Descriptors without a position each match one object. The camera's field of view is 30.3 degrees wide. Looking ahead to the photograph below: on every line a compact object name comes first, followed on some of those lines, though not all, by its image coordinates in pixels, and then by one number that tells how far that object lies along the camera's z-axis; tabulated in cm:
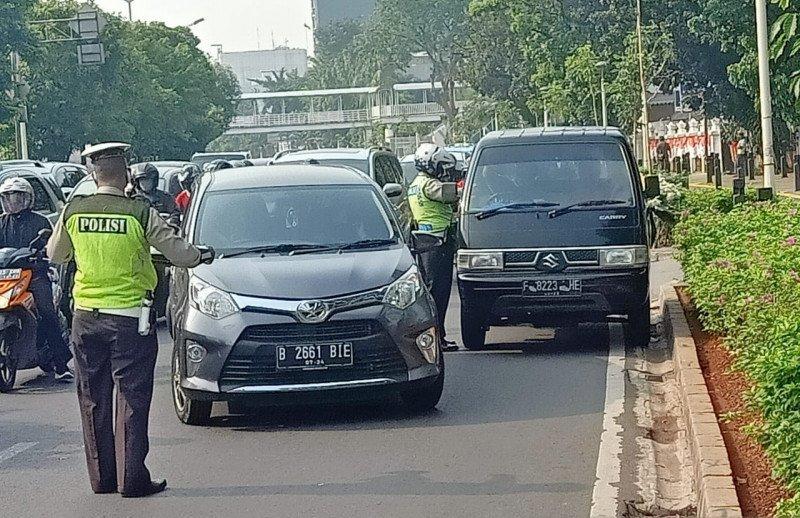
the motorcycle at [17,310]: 1197
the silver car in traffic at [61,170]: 2315
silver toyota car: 943
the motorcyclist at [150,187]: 1572
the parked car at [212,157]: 4457
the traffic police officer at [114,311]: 782
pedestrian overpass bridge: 13800
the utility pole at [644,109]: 4372
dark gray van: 1273
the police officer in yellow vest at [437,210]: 1337
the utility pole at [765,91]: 2188
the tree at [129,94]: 5425
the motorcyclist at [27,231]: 1229
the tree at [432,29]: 11775
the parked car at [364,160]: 1845
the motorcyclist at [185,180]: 2216
